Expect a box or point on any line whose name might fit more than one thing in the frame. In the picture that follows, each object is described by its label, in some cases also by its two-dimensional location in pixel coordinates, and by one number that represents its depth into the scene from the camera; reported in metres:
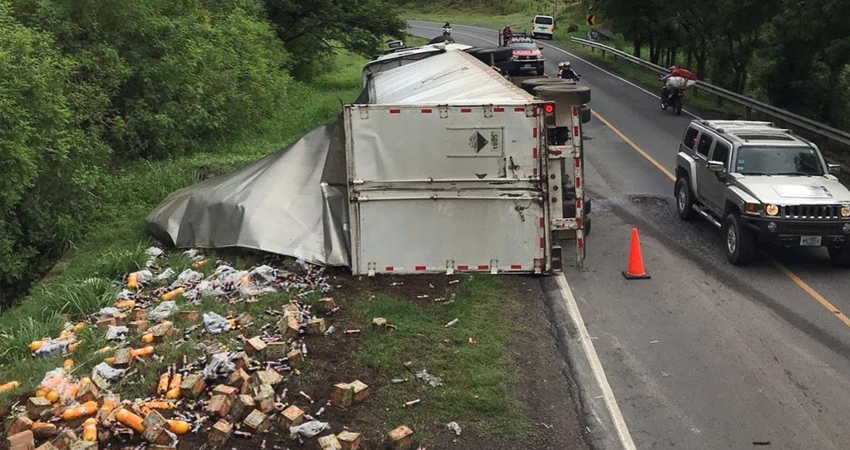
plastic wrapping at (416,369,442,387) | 8.21
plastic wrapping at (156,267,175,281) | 10.92
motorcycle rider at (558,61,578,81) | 27.12
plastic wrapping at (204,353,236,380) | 7.99
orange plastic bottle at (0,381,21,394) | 8.00
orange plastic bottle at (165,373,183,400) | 7.62
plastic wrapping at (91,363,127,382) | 8.05
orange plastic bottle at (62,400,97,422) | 7.29
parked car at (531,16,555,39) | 62.03
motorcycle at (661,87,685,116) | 28.25
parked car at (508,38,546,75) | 36.25
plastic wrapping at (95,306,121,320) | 9.78
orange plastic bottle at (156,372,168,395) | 7.71
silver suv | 11.95
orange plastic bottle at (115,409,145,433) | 7.07
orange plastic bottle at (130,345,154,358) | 8.45
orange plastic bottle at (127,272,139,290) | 10.74
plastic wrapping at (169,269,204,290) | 10.71
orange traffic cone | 11.94
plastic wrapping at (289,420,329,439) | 7.05
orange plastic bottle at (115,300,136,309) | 10.11
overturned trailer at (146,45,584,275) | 10.73
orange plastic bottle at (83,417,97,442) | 6.86
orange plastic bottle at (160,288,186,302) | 10.27
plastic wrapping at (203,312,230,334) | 9.16
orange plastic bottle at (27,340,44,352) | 8.99
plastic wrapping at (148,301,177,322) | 9.59
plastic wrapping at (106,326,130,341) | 9.04
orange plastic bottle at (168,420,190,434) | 7.06
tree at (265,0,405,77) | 34.28
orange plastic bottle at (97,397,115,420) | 7.18
